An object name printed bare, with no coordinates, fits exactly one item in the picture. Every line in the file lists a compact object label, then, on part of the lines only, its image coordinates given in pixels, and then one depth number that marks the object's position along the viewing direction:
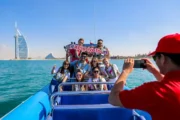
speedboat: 1.36
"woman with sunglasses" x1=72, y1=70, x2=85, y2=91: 2.54
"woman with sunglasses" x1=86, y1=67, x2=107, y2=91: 2.55
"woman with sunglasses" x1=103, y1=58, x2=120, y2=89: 3.41
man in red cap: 0.60
